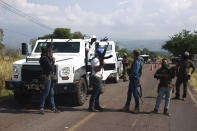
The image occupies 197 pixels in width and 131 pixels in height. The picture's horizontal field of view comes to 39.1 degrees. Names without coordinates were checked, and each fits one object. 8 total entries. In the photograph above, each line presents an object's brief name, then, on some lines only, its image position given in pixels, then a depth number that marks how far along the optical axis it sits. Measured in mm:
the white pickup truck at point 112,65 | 12389
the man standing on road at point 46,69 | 7777
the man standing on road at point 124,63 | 17016
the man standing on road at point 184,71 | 10320
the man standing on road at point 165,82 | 7891
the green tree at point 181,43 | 57997
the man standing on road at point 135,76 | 7934
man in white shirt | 8023
